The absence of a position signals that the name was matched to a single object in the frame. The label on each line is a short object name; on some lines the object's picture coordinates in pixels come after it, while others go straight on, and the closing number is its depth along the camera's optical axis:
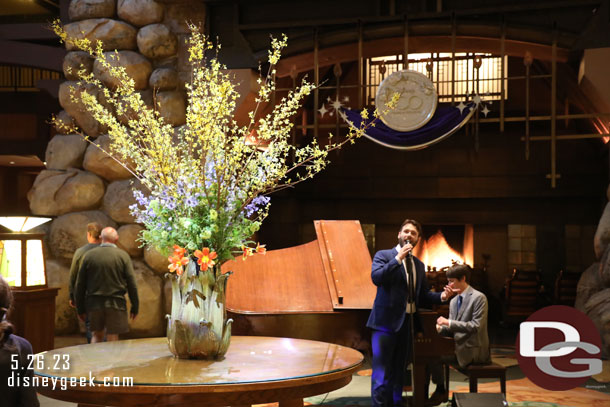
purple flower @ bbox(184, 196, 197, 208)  3.01
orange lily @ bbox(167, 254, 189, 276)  3.01
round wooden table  2.55
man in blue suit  4.57
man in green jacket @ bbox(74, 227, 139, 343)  5.84
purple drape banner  7.82
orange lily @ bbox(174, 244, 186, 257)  3.01
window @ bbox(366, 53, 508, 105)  10.67
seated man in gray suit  4.83
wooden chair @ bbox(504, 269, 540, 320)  10.26
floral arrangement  2.98
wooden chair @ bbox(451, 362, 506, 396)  4.80
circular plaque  7.89
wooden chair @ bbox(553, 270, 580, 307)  10.19
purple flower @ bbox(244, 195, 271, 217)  3.13
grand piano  5.06
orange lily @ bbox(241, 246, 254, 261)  3.18
